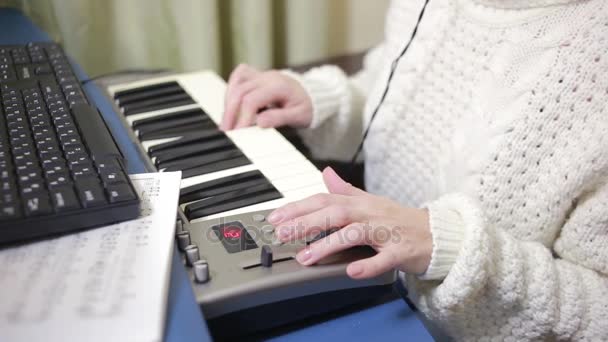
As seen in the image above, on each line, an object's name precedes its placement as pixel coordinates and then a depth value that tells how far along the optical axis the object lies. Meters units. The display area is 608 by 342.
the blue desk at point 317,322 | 0.39
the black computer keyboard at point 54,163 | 0.46
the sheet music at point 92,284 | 0.37
